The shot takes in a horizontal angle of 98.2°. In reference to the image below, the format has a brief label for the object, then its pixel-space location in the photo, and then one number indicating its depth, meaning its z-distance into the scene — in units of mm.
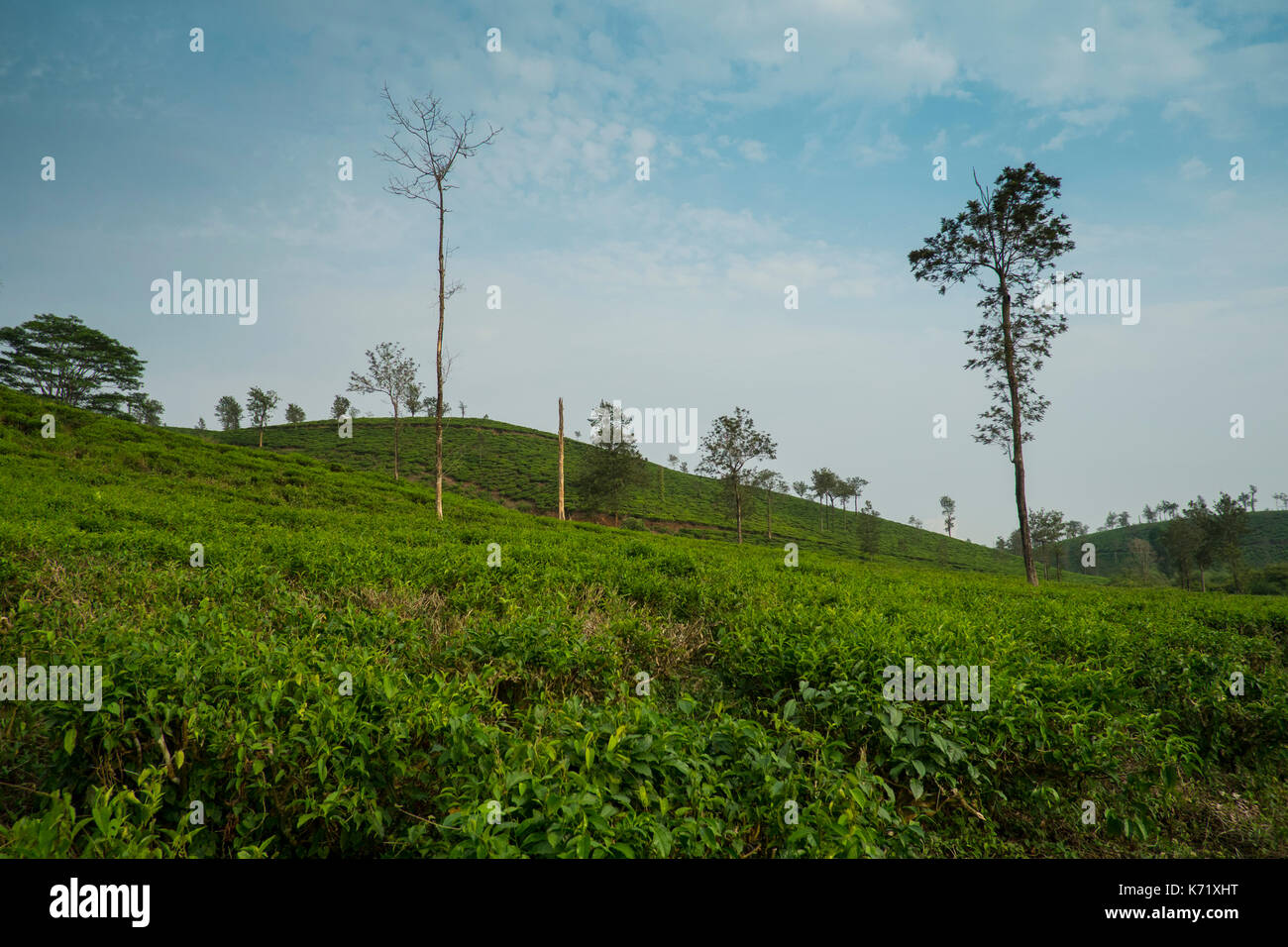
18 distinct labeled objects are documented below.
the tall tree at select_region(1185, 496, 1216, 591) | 48250
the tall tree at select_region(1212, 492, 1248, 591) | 46594
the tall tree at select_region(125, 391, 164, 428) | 80406
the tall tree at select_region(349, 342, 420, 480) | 45312
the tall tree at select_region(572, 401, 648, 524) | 48188
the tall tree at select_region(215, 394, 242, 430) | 96688
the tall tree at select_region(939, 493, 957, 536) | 100156
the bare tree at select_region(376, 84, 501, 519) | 22281
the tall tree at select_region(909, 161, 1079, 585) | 23219
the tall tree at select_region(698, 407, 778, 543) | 46344
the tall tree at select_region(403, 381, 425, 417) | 47312
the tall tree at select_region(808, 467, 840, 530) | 78750
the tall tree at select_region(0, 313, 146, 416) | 57500
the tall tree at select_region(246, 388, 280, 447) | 68000
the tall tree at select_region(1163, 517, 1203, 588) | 53750
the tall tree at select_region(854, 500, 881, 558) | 61125
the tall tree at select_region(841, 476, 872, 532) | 91562
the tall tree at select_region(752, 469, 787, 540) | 62781
